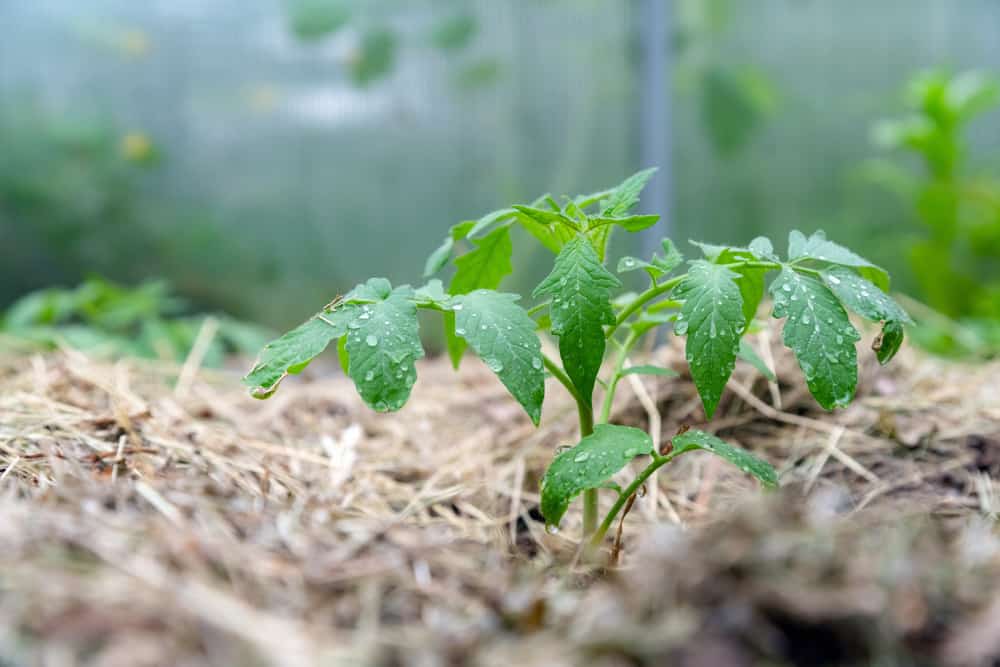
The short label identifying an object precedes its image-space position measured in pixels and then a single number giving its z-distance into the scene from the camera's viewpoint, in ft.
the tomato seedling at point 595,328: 2.58
